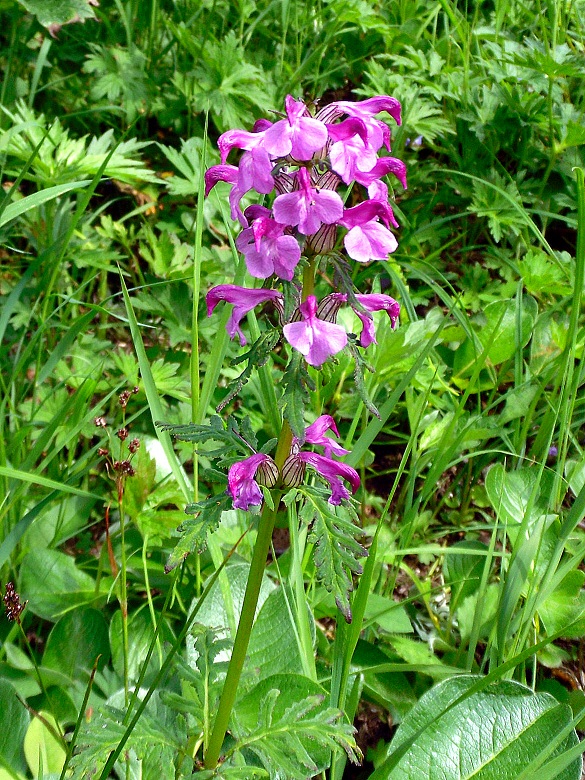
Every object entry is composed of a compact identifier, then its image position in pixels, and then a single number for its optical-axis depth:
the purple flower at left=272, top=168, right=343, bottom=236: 0.23
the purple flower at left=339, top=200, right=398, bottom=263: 0.24
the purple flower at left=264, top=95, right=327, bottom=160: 0.23
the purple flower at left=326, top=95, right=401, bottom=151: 0.24
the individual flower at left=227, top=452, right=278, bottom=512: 0.25
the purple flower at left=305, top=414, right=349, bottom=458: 0.27
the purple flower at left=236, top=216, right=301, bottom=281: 0.23
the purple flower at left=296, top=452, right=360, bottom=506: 0.26
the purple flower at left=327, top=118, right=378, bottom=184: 0.23
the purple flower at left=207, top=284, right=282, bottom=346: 0.25
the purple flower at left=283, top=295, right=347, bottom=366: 0.23
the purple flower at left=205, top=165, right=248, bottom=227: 0.25
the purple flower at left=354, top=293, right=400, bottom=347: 0.26
